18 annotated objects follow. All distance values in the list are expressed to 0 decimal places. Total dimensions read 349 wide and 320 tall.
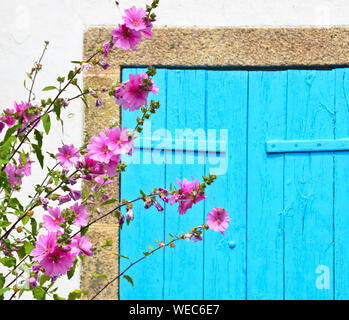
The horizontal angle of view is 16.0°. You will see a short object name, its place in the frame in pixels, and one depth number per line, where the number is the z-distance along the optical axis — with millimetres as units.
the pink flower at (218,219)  3173
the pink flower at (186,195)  3106
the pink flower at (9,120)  3200
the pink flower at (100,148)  2936
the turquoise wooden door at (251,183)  3907
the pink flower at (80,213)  3063
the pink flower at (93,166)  3068
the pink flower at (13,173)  3192
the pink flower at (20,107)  3184
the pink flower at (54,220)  3026
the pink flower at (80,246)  2911
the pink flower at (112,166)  2982
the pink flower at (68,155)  3111
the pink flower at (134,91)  3100
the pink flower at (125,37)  3122
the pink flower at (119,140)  2895
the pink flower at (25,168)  3230
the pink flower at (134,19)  3095
